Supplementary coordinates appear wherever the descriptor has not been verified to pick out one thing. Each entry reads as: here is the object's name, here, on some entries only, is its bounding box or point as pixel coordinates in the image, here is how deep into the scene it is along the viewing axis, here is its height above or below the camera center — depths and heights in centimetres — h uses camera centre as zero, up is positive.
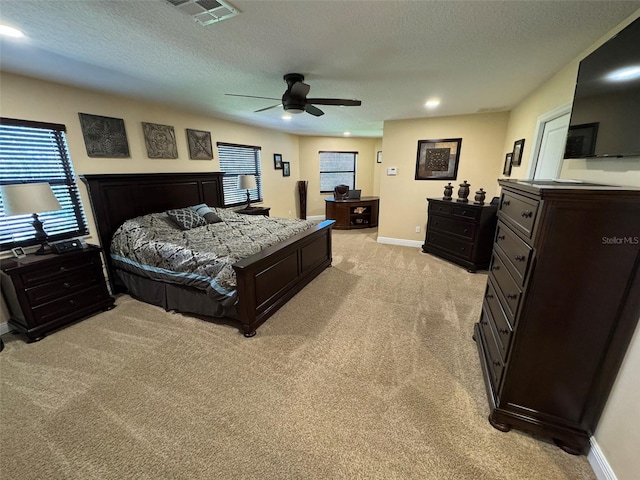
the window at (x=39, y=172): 238 +0
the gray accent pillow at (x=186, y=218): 347 -63
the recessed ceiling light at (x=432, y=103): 338 +90
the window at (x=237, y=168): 486 +6
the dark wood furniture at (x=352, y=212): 635 -101
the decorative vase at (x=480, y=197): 369 -38
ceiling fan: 242 +68
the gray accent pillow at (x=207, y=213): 379 -61
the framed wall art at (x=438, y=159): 444 +20
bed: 236 -96
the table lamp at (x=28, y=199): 212 -22
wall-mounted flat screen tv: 128 +38
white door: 235 +20
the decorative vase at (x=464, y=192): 399 -34
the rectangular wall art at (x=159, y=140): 348 +43
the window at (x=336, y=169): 724 +5
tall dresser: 112 -65
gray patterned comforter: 238 -77
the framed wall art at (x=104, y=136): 288 +41
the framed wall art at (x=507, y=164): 363 +9
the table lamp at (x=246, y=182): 482 -20
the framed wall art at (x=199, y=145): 409 +43
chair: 653 -53
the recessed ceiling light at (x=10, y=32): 161 +89
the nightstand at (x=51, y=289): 226 -109
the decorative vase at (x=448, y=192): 415 -34
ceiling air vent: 140 +90
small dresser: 365 -90
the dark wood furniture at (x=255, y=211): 487 -75
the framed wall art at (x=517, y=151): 323 +23
